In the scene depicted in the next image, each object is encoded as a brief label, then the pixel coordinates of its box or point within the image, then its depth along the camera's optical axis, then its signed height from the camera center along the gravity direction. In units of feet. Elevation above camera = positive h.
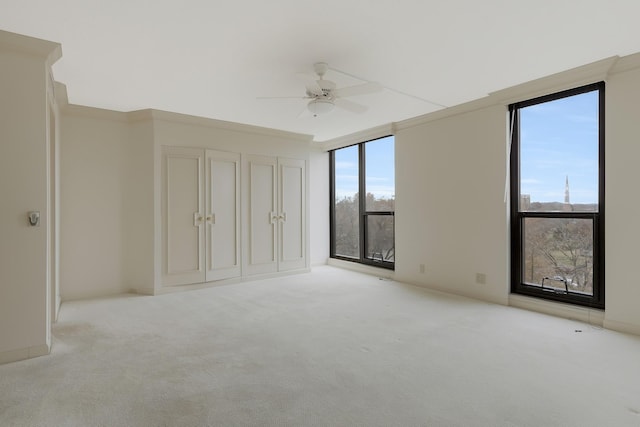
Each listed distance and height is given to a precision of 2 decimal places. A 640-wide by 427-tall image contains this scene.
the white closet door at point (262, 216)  16.92 -0.21
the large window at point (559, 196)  10.62 +0.52
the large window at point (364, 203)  18.15 +0.55
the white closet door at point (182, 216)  14.60 -0.18
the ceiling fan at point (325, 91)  10.05 +3.74
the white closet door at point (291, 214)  18.01 -0.11
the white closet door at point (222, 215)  15.61 -0.14
